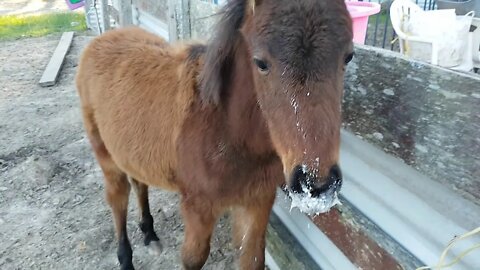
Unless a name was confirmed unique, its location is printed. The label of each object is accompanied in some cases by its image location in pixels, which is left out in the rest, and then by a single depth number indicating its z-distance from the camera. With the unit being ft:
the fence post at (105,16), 27.37
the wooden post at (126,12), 21.70
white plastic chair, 10.78
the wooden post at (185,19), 12.56
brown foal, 4.54
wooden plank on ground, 22.92
